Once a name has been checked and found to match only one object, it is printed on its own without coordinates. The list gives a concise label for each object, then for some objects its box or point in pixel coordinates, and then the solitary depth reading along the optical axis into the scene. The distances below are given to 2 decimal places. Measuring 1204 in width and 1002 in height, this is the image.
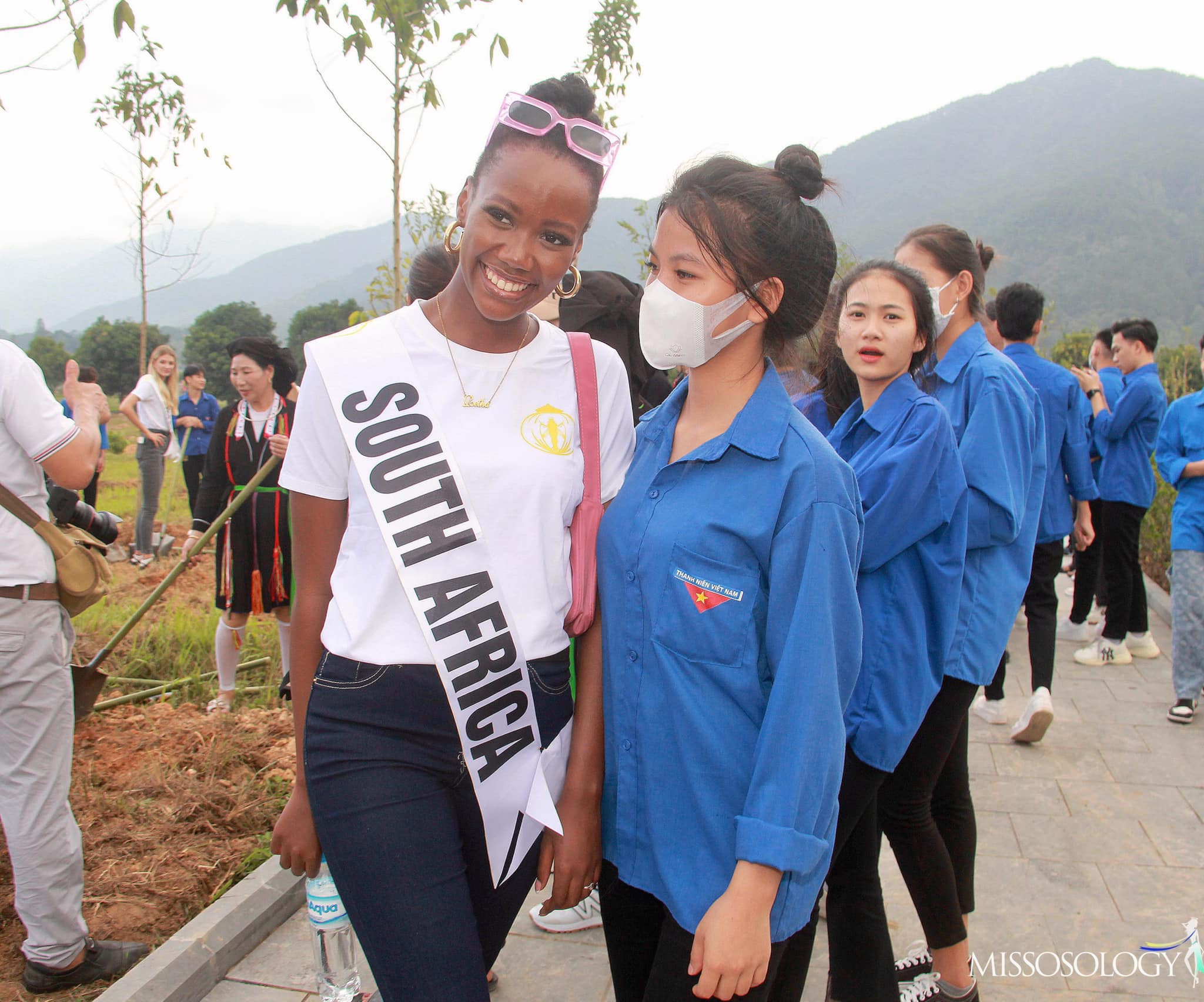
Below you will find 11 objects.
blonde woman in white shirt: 9.92
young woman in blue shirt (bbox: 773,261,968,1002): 2.24
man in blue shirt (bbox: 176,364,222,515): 10.11
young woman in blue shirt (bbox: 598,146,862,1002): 1.46
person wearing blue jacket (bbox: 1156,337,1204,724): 5.25
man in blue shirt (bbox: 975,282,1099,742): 4.95
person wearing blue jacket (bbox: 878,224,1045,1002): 2.55
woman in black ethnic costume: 5.36
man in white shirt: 2.70
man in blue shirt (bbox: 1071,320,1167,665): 6.34
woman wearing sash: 1.59
